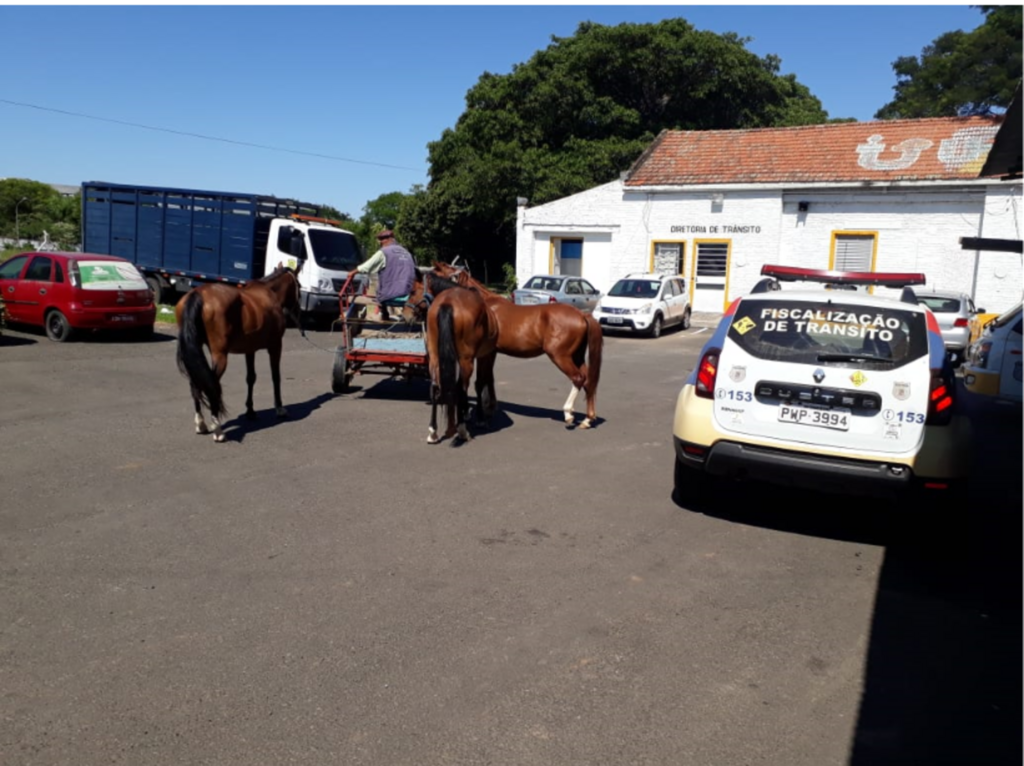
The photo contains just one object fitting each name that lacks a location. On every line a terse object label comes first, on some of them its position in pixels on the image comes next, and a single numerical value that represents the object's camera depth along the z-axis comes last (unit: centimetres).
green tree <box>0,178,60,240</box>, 7150
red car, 1508
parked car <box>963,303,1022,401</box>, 938
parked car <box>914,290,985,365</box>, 1683
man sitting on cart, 1060
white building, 2377
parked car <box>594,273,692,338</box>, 2192
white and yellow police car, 549
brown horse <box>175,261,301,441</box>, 821
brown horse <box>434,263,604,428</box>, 967
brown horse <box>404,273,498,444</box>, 841
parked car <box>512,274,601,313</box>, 2359
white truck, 1966
